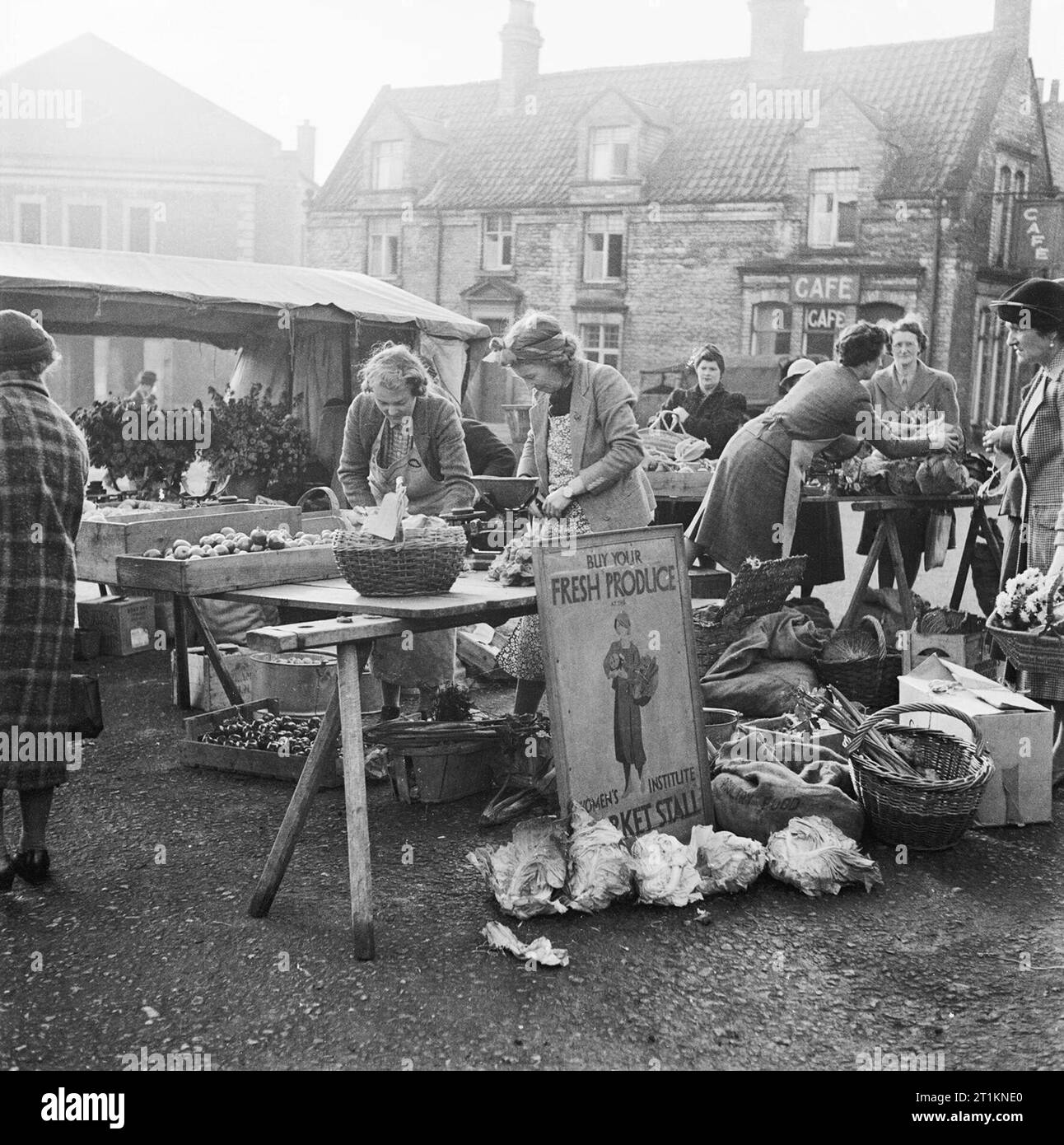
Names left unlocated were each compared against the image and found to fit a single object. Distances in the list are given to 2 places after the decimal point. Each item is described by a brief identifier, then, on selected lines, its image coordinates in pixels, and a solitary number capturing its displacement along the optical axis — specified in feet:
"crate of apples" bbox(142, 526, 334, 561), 17.10
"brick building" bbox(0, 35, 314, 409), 120.57
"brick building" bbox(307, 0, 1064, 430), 89.25
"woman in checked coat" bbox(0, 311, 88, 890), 14.52
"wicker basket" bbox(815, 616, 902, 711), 21.59
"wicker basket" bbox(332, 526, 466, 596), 13.98
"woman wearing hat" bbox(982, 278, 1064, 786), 19.15
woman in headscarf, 17.67
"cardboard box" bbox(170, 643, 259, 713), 22.86
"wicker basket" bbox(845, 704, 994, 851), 15.61
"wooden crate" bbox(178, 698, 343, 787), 18.42
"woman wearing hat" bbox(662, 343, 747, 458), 35.91
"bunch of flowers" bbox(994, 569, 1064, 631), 18.10
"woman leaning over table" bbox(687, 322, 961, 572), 23.31
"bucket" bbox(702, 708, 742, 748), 18.13
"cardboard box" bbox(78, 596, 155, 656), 27.55
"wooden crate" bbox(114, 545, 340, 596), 15.74
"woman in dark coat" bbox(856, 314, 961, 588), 27.61
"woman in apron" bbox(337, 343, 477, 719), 19.43
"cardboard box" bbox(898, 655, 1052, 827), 16.97
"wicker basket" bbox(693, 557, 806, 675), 20.86
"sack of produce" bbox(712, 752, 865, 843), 15.46
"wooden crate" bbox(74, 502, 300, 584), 19.63
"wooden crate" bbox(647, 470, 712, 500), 31.22
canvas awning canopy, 37.37
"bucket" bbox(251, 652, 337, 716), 21.40
